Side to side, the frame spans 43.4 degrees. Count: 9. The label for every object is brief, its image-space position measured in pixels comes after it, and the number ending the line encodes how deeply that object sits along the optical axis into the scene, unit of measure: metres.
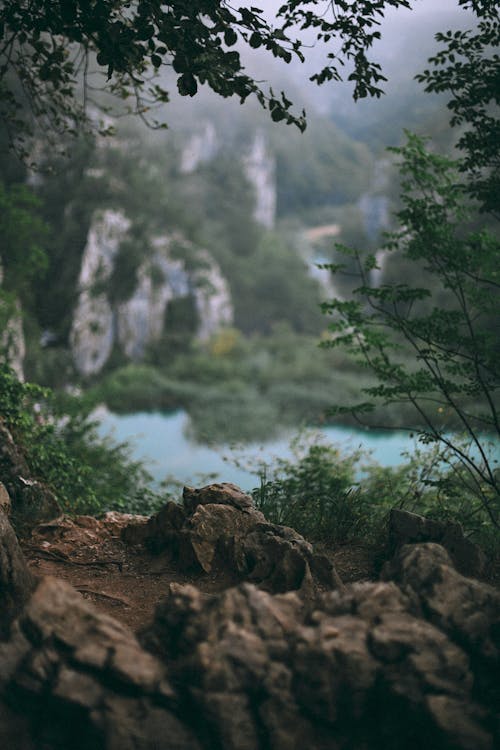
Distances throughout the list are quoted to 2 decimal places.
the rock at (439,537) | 3.54
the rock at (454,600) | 2.64
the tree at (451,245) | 3.89
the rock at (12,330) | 9.91
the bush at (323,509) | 4.45
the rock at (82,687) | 2.27
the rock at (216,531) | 3.74
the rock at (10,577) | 3.12
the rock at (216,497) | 4.08
